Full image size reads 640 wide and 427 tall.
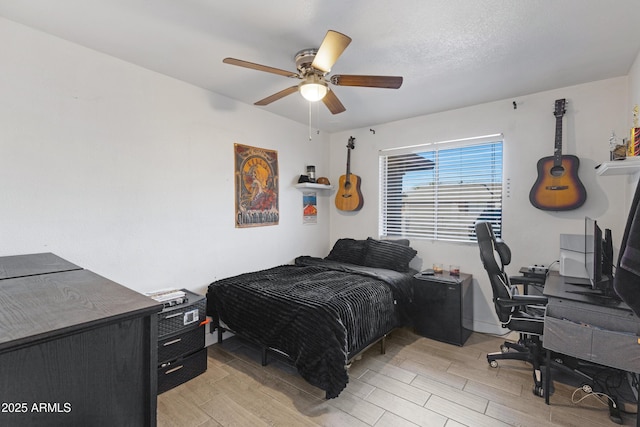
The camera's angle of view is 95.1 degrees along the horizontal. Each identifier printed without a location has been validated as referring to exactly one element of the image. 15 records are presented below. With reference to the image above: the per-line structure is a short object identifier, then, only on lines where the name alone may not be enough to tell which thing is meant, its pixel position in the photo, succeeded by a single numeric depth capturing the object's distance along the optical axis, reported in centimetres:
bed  213
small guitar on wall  421
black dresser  72
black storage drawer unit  223
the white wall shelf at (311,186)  389
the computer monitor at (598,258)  193
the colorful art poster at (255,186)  329
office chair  229
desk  174
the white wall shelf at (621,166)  196
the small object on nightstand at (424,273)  329
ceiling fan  174
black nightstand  299
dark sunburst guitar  274
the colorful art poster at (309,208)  418
